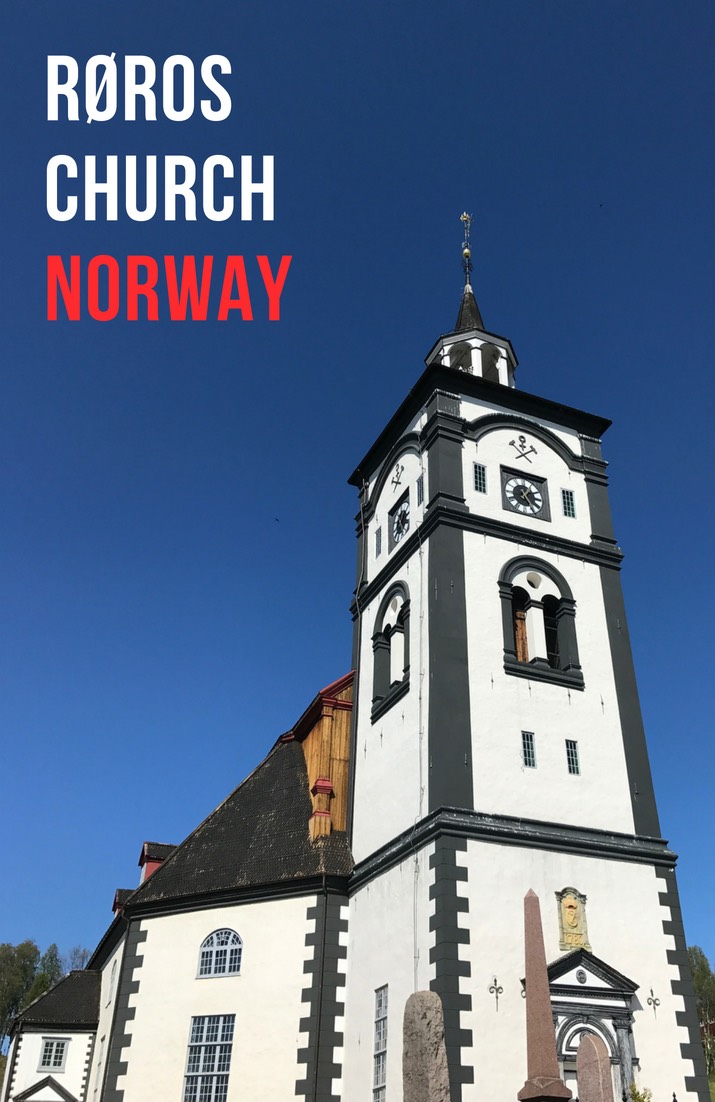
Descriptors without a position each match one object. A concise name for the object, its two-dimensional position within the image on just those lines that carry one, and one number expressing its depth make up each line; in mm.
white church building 18031
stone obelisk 11922
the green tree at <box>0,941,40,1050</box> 74125
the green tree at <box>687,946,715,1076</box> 61372
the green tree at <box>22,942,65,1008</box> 70500
